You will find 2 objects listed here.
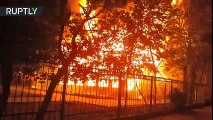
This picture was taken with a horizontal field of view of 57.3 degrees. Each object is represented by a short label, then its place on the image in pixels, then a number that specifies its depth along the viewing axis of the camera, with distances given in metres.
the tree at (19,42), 4.08
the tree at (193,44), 9.32
